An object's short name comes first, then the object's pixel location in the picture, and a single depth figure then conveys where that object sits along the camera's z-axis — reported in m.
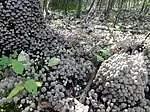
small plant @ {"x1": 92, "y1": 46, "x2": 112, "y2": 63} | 1.13
